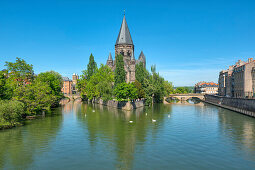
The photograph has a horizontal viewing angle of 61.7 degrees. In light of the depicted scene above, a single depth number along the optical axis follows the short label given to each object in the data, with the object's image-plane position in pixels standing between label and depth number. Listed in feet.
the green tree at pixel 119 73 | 231.71
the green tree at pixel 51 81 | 212.97
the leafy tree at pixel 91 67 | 362.53
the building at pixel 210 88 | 586.78
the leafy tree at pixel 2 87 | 122.72
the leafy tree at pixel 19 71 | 153.58
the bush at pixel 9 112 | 104.24
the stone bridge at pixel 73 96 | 426.22
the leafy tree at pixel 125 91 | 207.00
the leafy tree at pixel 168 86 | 403.63
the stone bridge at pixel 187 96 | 403.19
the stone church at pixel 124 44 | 409.28
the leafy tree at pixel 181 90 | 638.21
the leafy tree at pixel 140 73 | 288.10
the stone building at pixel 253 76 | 240.12
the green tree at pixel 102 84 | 259.60
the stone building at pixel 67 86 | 549.54
